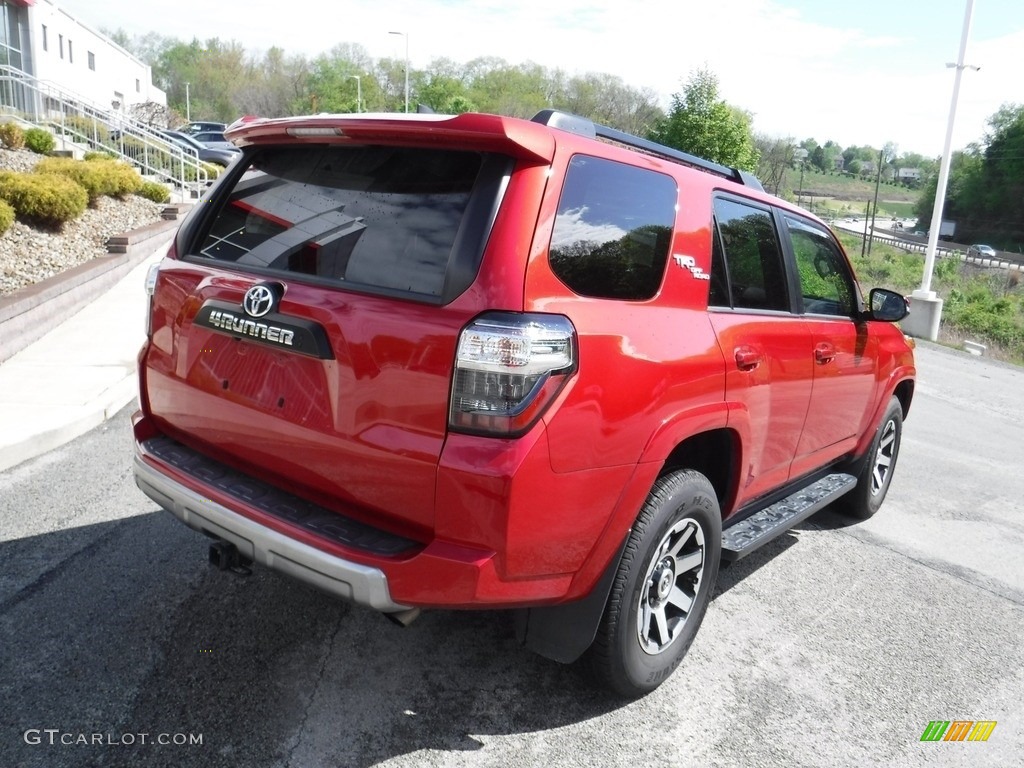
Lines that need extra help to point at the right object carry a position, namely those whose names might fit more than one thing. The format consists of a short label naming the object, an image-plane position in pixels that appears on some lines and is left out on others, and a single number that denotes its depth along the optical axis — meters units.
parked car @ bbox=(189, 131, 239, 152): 29.77
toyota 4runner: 2.33
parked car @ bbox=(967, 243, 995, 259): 73.56
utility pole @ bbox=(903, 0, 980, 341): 18.41
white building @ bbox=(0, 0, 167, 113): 35.09
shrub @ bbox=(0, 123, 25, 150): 14.73
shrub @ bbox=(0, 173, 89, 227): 10.09
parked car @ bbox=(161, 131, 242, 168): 26.17
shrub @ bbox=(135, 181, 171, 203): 15.79
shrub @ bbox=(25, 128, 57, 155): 15.68
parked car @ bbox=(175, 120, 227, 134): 35.59
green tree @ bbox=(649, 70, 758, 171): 37.97
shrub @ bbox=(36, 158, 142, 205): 12.42
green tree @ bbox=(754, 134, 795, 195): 82.62
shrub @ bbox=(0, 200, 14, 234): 9.03
